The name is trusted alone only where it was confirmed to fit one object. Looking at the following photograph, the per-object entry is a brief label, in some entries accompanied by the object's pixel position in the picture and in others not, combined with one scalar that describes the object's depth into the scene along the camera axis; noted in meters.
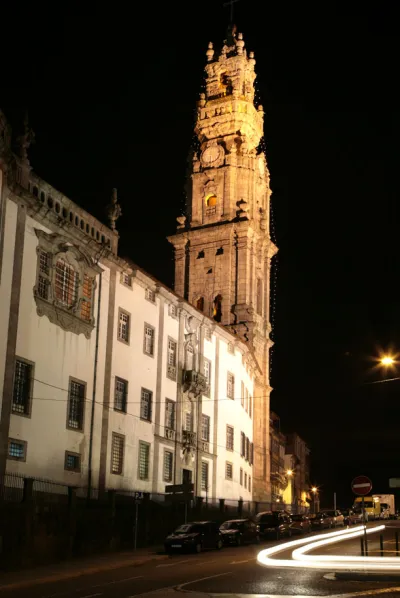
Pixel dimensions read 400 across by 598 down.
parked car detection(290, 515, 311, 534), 51.22
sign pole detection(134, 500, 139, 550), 35.97
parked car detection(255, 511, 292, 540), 46.88
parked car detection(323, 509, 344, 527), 60.62
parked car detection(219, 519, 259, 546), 41.06
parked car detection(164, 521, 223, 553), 35.31
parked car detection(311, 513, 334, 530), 56.45
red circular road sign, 27.59
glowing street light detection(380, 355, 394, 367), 31.14
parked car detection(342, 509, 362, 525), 62.92
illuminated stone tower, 73.94
